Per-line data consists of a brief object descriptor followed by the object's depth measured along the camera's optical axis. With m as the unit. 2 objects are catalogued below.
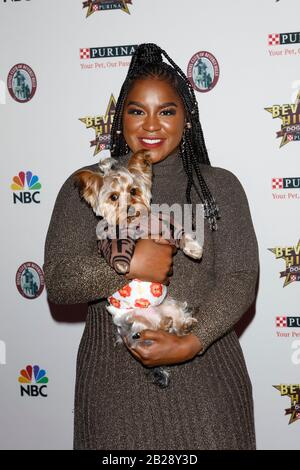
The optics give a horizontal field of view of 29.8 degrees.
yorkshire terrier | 2.04
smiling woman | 2.02
